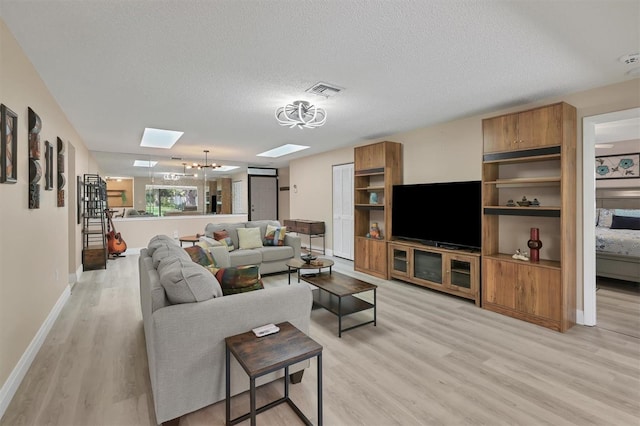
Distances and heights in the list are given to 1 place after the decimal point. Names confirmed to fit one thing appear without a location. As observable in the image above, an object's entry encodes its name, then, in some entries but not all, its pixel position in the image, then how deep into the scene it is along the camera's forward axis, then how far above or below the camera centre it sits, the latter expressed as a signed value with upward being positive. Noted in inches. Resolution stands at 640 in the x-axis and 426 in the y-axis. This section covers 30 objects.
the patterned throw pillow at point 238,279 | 86.8 -19.3
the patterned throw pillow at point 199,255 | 123.4 -17.7
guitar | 259.8 -24.7
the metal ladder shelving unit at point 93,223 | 220.2 -8.2
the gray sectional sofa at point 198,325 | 66.7 -27.0
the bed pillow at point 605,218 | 220.1 -6.2
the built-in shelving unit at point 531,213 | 122.3 -1.3
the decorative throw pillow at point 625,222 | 202.2 -8.9
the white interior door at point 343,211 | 255.4 +0.5
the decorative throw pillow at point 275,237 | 214.2 -17.6
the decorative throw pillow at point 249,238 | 204.5 -17.6
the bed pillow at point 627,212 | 210.1 -1.9
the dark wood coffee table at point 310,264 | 154.6 -27.6
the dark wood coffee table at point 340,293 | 122.6 -32.3
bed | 169.2 -23.8
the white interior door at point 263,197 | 370.9 +18.6
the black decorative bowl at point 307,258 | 163.8 -25.2
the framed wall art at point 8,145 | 75.4 +18.0
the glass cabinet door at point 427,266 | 168.2 -31.3
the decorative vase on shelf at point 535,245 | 134.0 -15.5
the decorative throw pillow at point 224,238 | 199.4 -16.9
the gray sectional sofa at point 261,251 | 192.2 -25.8
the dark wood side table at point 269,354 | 59.0 -29.6
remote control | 71.9 -28.4
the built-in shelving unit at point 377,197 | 198.8 +9.5
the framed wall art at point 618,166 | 227.0 +33.5
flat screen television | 155.9 -1.3
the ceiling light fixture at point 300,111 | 135.6 +47.3
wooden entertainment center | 152.5 -31.6
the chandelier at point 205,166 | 272.2 +44.8
